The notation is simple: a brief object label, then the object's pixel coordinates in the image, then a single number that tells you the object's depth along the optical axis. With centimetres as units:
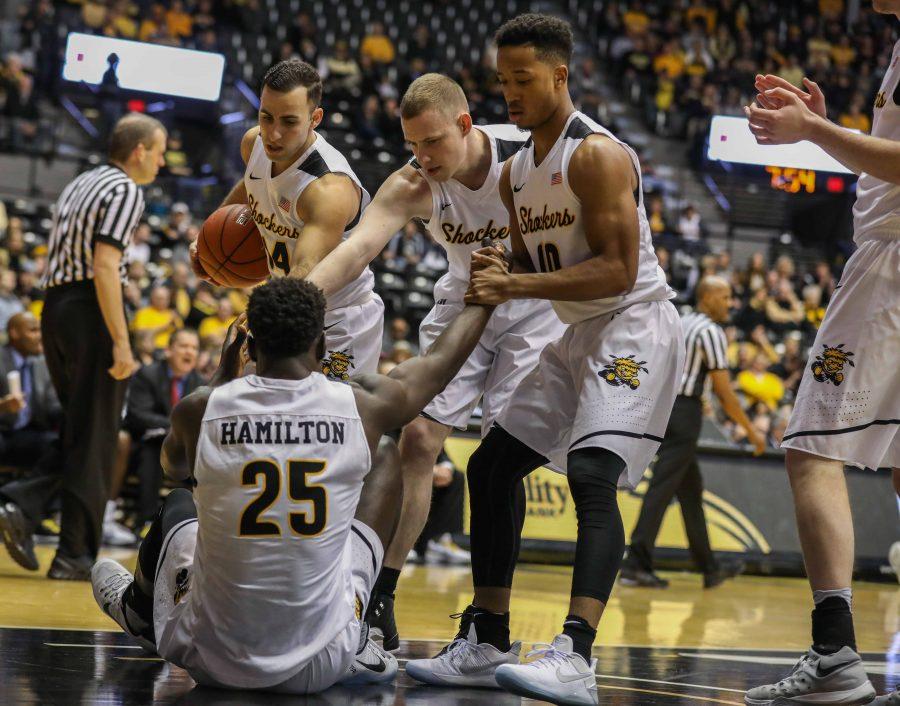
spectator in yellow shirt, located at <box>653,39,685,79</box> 2295
